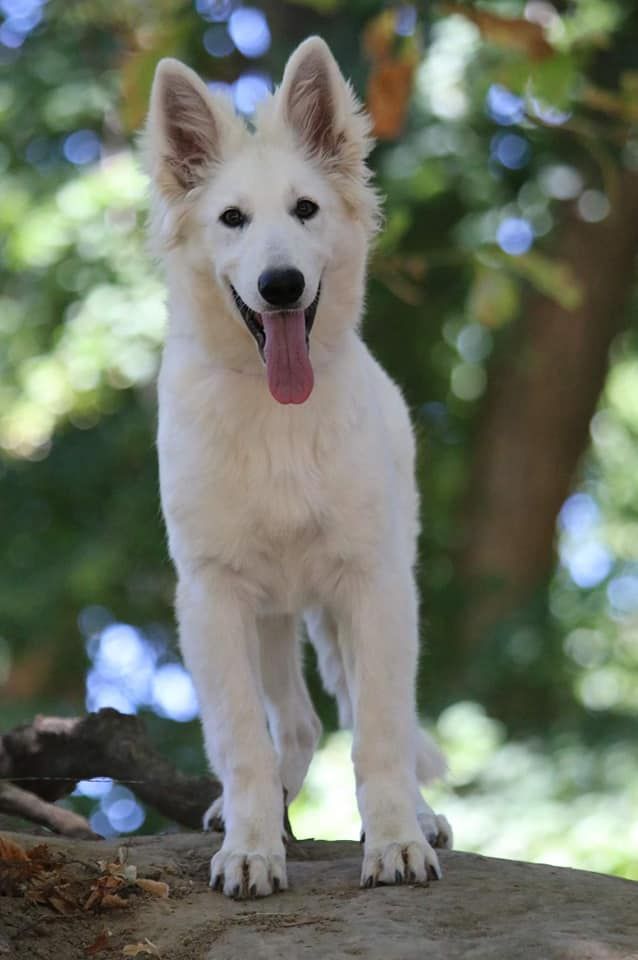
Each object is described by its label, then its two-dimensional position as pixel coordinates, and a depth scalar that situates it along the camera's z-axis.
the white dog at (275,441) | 9.71
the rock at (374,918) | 7.74
